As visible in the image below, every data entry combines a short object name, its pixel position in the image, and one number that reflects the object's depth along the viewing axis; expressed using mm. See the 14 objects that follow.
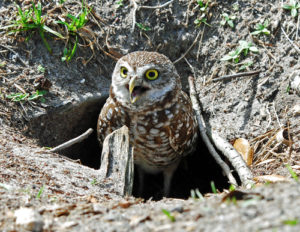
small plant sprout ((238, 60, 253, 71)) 9086
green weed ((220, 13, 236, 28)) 9492
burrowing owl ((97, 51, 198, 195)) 7383
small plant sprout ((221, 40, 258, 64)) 9117
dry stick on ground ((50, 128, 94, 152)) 7363
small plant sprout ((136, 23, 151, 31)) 9734
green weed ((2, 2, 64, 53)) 8805
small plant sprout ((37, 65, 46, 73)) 8927
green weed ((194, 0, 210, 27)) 9684
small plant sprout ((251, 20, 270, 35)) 9117
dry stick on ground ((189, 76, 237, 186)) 8107
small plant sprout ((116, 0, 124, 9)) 9846
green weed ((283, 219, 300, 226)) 3316
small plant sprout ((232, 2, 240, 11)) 9562
